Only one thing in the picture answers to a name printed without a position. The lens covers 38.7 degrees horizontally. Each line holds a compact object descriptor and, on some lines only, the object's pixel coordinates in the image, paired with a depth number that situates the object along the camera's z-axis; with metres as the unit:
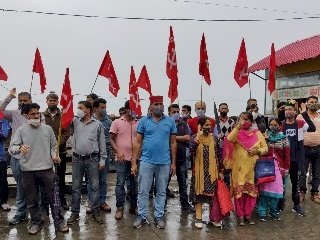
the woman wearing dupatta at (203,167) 6.52
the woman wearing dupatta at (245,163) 6.66
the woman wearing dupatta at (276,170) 6.92
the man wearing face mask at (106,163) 7.19
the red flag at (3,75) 7.41
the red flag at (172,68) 7.86
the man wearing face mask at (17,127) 6.40
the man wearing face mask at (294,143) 7.45
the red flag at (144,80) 7.54
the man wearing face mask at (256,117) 7.13
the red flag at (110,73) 8.02
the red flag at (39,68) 7.75
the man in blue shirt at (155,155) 6.32
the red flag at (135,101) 6.92
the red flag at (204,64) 7.78
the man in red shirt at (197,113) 7.44
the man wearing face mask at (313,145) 8.02
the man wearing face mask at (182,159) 7.24
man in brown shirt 6.81
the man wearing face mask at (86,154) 6.42
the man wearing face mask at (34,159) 5.86
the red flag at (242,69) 8.40
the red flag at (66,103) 6.32
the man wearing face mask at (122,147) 6.80
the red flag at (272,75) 8.79
